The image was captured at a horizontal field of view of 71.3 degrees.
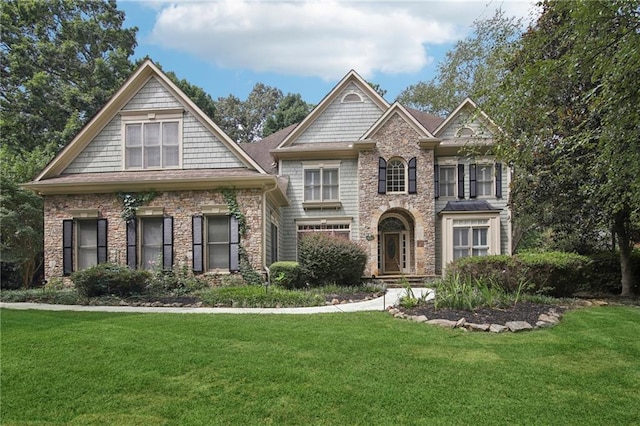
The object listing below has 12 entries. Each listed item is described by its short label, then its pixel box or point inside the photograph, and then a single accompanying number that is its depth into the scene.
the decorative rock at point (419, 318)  8.10
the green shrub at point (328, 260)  13.63
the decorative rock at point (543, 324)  7.78
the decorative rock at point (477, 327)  7.47
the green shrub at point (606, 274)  13.62
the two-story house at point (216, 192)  13.96
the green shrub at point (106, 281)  11.48
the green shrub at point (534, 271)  11.05
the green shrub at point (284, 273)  13.10
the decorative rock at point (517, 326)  7.45
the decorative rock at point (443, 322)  7.67
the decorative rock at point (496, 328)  7.39
